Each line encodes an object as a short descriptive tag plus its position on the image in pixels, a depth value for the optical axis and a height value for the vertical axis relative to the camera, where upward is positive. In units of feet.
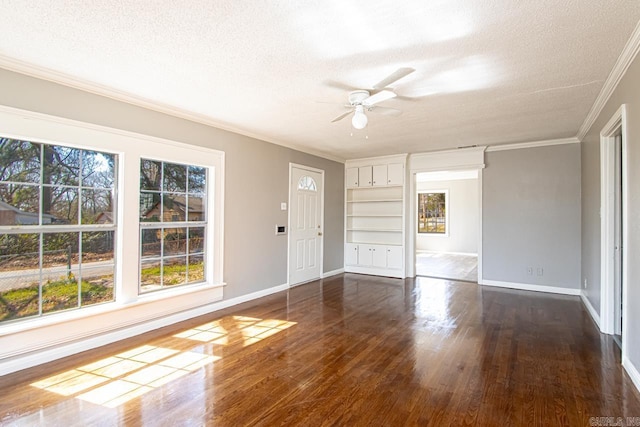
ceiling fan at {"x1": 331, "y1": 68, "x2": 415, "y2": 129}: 9.14 +3.52
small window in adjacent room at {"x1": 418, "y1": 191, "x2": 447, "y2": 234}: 35.16 +0.51
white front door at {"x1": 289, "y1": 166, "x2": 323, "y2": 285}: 18.48 -0.50
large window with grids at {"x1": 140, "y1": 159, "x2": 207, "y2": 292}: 11.74 -0.30
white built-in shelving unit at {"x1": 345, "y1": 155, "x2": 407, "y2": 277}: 21.15 +0.04
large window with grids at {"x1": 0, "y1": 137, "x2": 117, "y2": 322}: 8.69 -0.37
